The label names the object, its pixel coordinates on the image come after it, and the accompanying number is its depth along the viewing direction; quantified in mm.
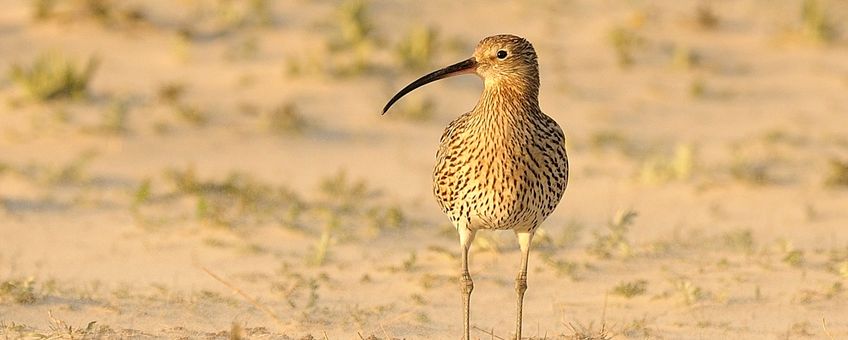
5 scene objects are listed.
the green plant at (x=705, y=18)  13656
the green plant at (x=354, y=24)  12445
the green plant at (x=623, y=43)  12742
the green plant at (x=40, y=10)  12539
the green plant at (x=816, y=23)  13406
